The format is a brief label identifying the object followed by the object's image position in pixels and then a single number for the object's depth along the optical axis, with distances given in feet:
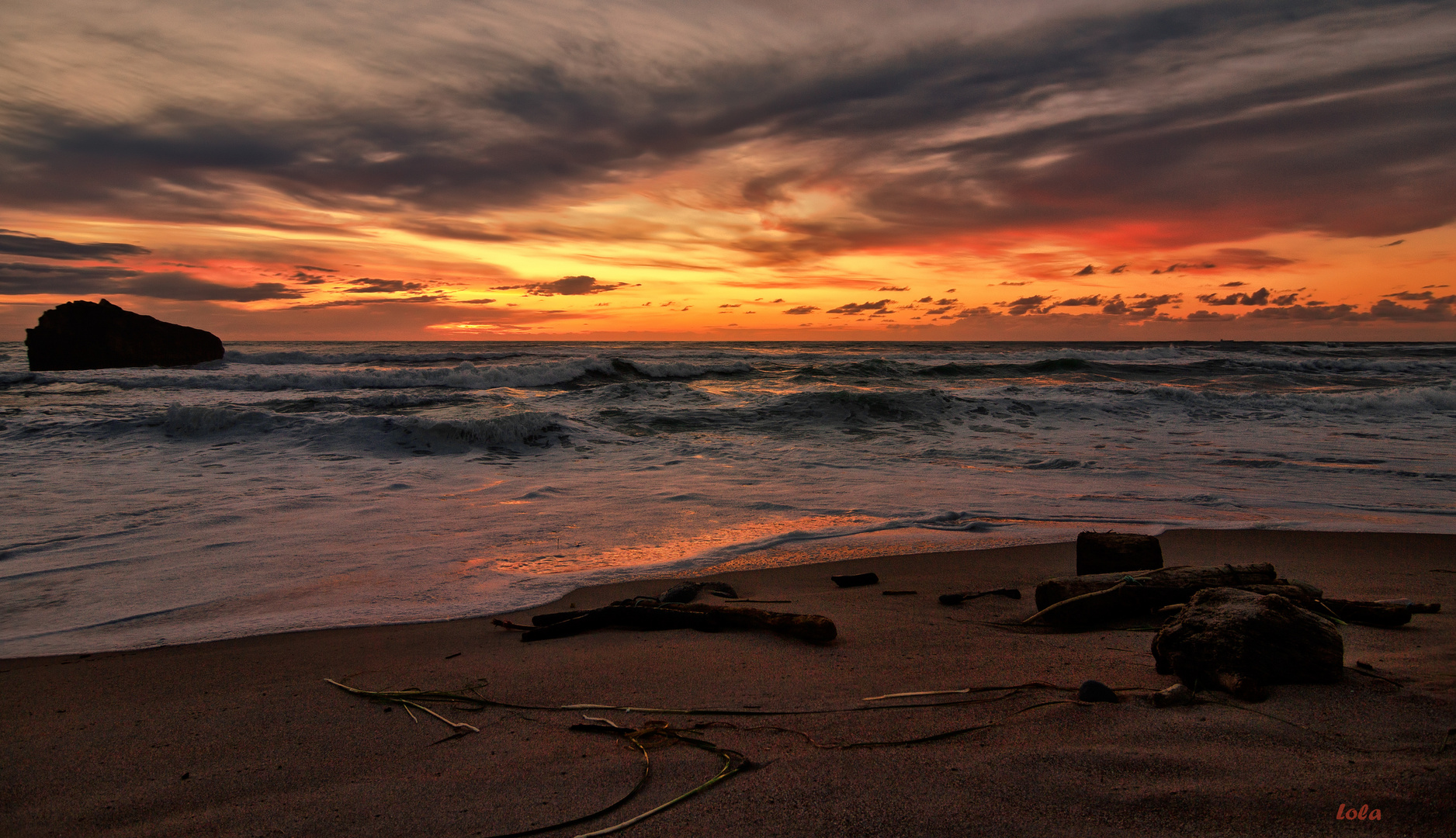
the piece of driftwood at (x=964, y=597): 12.63
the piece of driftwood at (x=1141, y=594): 10.79
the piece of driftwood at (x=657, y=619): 11.00
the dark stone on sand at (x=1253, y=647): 7.72
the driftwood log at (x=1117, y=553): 12.33
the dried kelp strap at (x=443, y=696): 8.38
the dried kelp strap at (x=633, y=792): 5.98
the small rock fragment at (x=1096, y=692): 7.84
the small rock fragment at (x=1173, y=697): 7.56
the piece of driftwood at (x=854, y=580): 14.07
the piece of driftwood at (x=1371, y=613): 10.10
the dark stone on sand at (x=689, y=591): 12.77
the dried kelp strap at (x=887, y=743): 7.09
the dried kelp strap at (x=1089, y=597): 10.81
